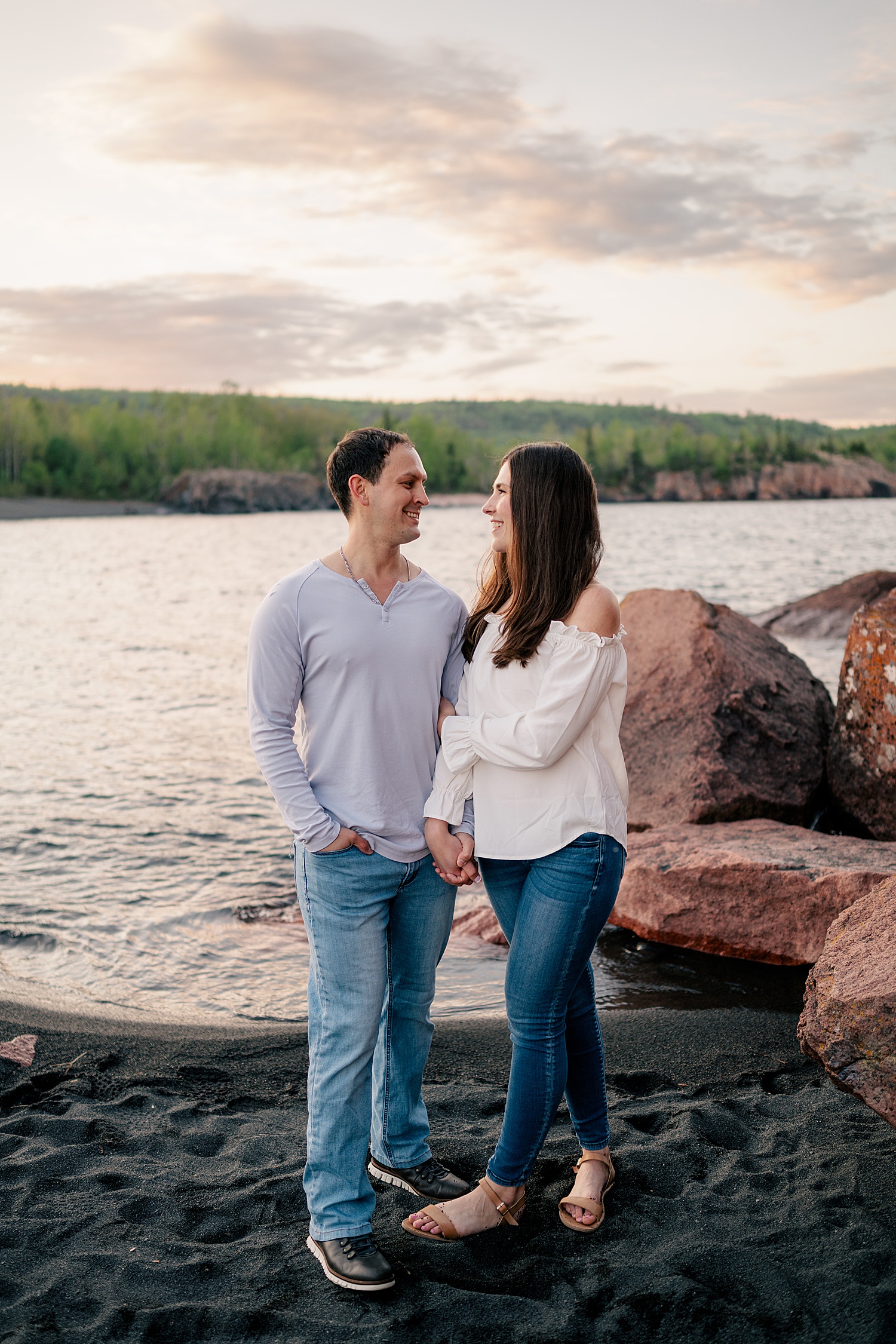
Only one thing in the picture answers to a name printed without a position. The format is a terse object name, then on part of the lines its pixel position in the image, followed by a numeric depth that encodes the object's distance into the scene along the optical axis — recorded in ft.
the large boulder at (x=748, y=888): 18.01
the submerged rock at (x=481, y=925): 21.11
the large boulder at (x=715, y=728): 22.68
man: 9.84
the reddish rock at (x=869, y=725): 22.12
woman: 9.62
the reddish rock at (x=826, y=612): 61.26
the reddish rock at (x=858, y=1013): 9.98
